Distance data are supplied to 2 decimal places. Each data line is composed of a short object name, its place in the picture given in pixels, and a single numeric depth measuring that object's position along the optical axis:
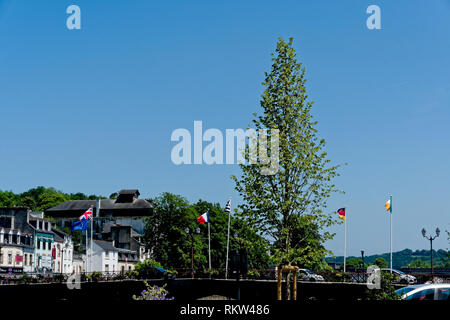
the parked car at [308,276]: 67.68
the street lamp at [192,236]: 97.24
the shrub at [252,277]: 69.79
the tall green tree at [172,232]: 101.68
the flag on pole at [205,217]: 71.11
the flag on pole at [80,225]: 69.25
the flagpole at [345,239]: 76.19
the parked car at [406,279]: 59.28
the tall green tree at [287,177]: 38.84
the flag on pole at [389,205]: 67.25
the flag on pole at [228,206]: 70.49
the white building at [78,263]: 110.06
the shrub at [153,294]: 31.36
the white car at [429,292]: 25.86
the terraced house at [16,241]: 84.75
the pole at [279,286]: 37.03
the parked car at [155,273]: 76.12
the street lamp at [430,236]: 62.06
